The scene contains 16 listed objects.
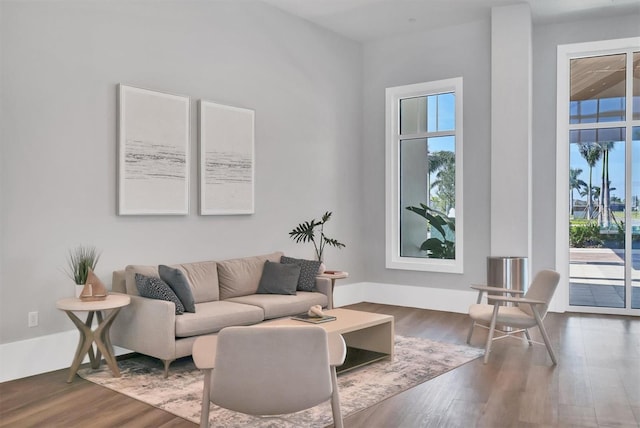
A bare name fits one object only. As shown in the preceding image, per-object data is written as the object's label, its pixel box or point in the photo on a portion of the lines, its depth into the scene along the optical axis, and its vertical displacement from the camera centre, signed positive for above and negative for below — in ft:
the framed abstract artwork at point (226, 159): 17.65 +2.03
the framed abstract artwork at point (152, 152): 15.26 +1.96
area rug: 10.66 -3.93
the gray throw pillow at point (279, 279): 17.66 -2.01
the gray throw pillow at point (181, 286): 14.25 -1.84
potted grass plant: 13.69 -1.19
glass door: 21.12 +1.49
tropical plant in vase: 20.62 -0.65
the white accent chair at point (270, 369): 8.01 -2.32
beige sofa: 13.30 -2.54
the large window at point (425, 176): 22.72 +1.89
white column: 20.27 +3.42
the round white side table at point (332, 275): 19.13 -2.06
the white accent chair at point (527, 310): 14.56 -2.65
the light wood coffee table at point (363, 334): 13.83 -3.27
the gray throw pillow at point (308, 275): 18.47 -1.95
